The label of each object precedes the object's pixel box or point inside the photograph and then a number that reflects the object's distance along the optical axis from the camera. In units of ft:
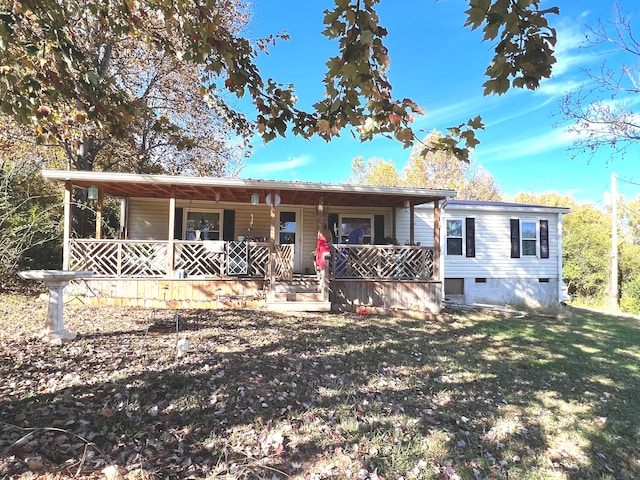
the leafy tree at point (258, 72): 7.02
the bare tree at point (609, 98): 22.03
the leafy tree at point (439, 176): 86.58
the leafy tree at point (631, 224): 112.35
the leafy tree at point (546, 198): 103.71
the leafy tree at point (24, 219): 27.20
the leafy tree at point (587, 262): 59.93
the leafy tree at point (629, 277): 51.33
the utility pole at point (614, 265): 53.52
